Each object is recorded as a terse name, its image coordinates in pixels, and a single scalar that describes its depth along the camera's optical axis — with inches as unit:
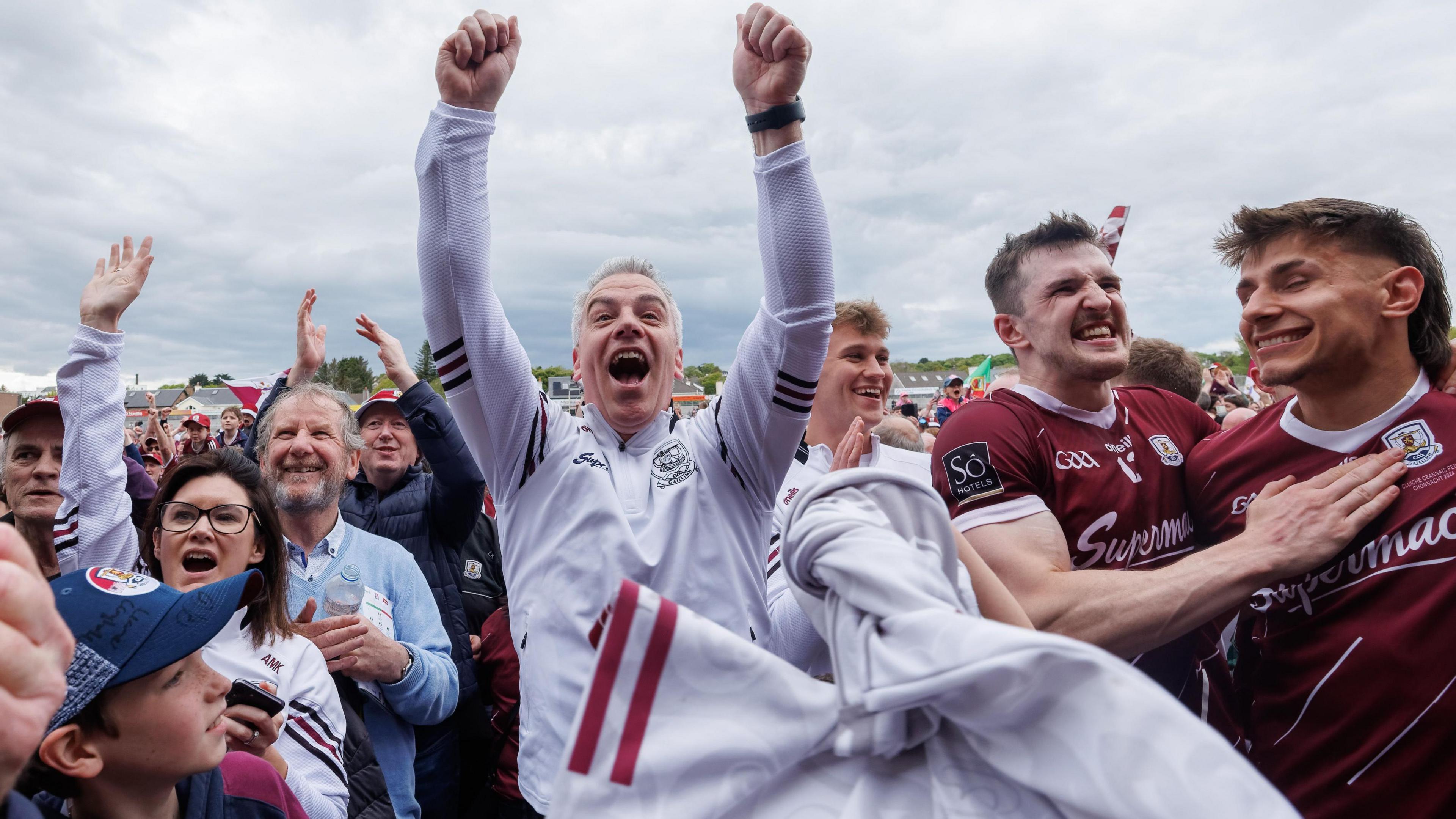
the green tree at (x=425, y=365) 2876.5
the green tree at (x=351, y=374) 2775.6
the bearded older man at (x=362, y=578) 107.4
